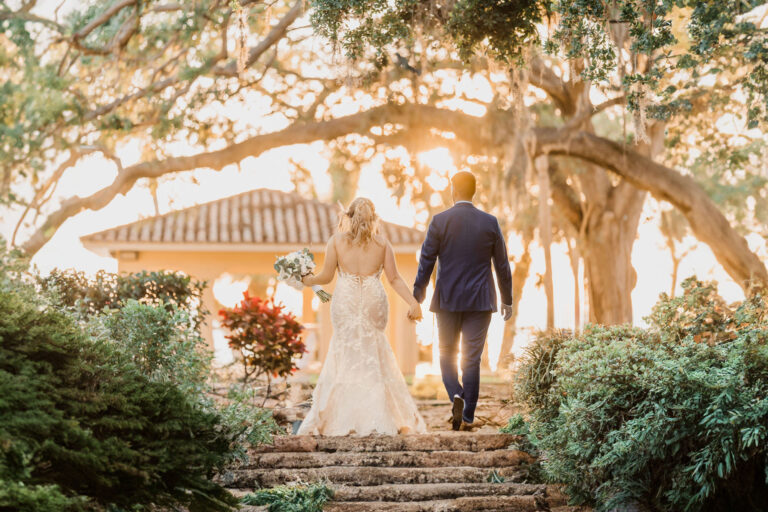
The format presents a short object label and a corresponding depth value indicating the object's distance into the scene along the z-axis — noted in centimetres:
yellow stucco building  2122
